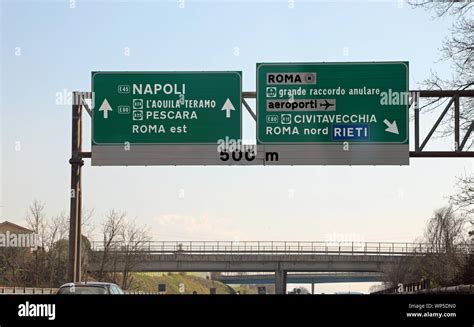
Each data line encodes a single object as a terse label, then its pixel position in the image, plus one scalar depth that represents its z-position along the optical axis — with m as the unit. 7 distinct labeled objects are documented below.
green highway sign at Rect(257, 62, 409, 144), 32.25
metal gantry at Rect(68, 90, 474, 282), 32.53
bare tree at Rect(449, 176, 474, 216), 40.22
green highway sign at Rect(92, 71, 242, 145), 32.69
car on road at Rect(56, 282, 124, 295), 24.89
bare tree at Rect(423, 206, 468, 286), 60.81
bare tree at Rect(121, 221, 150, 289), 69.69
